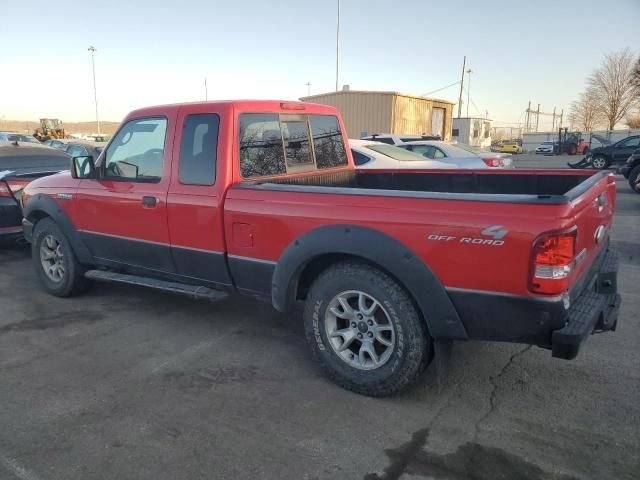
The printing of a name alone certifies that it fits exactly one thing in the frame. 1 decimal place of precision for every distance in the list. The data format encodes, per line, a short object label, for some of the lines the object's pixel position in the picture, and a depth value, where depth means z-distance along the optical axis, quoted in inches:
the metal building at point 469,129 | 1609.3
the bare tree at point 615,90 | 2167.8
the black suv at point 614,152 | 917.2
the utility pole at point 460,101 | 2057.3
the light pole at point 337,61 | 1201.4
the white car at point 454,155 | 401.5
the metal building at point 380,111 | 940.0
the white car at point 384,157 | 332.2
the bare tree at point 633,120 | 2175.9
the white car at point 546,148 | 1815.9
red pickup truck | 104.0
